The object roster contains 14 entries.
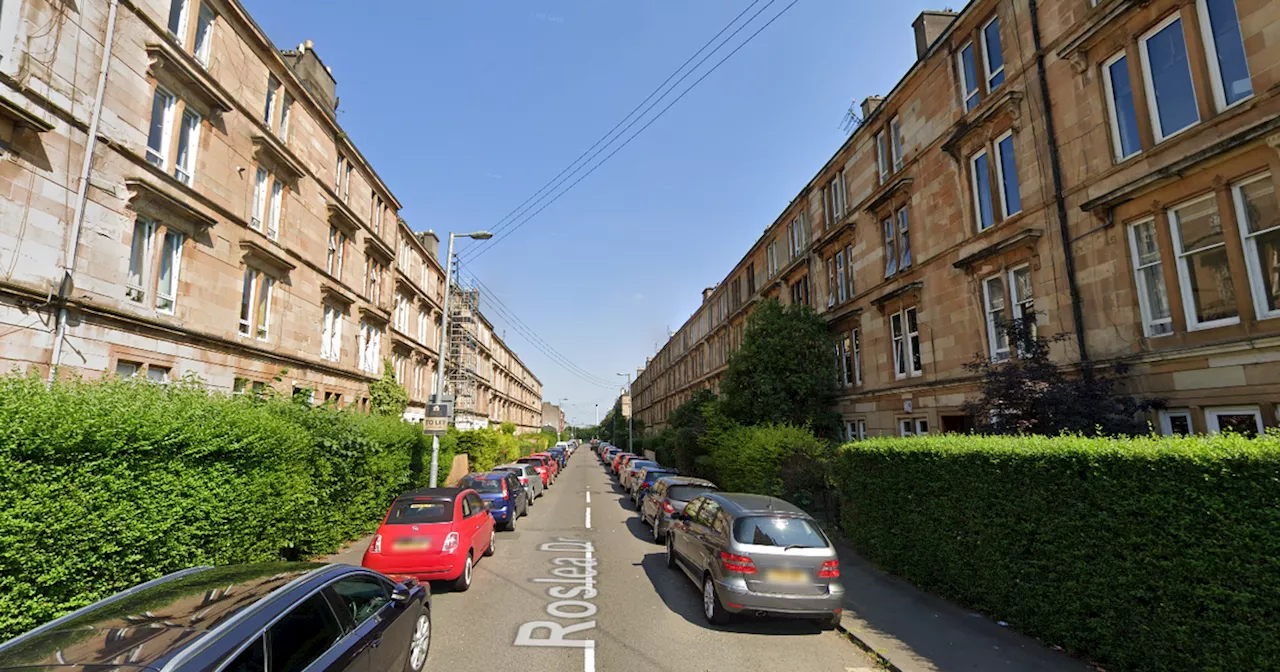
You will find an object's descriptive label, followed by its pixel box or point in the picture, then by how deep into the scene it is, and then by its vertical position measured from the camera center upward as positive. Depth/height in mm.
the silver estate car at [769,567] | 7199 -1944
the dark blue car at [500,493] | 14867 -1820
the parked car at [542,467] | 26434 -2035
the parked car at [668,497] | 12891 -1793
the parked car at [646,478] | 18248 -1861
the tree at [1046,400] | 9461 +311
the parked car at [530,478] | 20045 -2026
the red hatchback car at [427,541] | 8969 -1887
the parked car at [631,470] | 23469 -2048
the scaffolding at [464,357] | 39656 +5343
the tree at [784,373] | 20672 +1877
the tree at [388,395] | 24922 +1611
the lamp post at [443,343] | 17406 +3022
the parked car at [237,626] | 2990 -1186
